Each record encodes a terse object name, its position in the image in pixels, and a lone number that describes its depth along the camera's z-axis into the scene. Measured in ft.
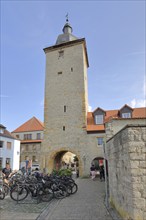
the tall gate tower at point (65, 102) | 70.69
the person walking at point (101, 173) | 52.01
